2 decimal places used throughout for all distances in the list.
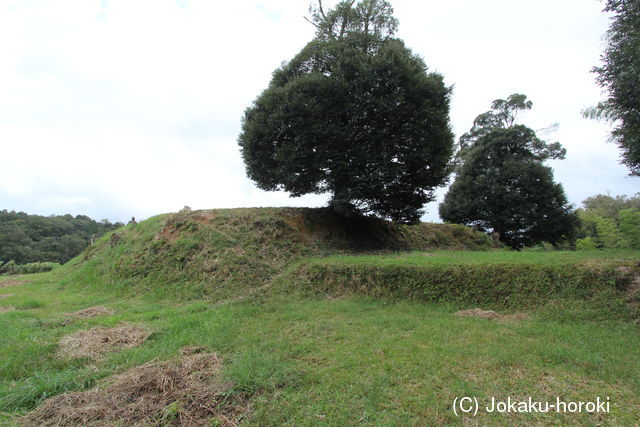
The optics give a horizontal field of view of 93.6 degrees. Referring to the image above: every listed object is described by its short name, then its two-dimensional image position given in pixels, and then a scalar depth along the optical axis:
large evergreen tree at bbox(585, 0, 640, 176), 6.14
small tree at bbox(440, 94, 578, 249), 17.41
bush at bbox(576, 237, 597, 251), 15.47
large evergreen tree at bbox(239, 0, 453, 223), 10.40
